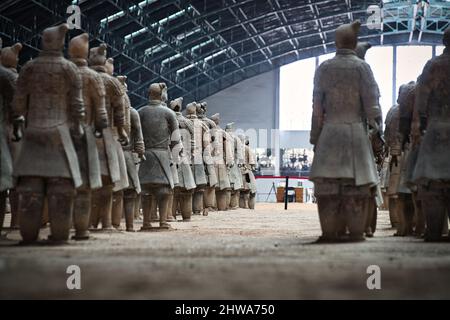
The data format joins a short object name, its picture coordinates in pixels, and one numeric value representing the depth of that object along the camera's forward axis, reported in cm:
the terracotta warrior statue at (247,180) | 2702
